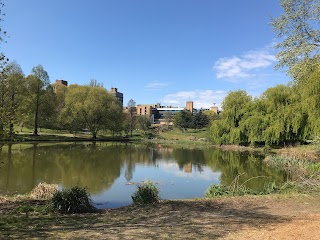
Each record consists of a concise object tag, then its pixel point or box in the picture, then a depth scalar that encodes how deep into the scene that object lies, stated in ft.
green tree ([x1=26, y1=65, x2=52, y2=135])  123.26
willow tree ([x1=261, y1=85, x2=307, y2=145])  96.13
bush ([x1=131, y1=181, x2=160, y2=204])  26.32
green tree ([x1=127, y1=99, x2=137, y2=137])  190.46
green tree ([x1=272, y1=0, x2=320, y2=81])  30.85
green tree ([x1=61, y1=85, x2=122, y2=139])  144.47
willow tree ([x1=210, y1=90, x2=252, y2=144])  116.08
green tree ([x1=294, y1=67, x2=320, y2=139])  61.87
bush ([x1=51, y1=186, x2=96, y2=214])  22.89
